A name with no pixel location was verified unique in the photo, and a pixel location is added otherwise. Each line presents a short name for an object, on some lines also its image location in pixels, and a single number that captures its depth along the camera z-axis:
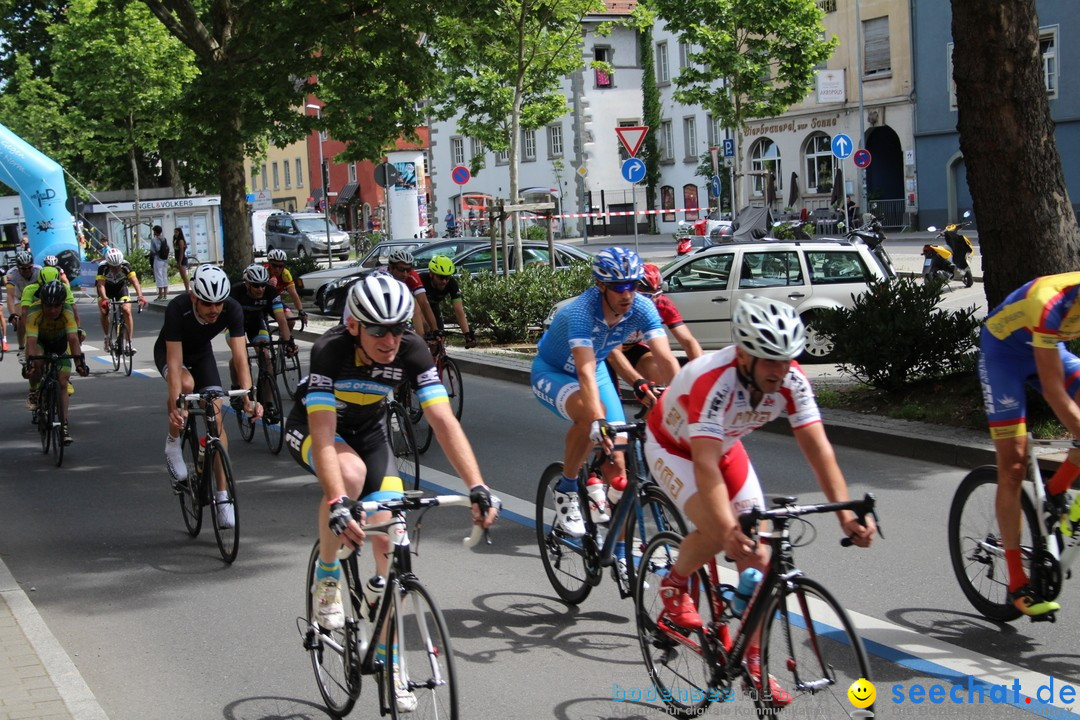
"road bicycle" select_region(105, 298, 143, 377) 18.05
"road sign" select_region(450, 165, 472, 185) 29.87
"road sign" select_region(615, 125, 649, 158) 19.30
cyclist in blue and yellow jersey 5.25
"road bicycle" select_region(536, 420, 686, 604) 5.45
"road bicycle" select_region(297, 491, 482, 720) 4.11
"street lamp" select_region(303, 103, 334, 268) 31.13
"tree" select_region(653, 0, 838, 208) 34.47
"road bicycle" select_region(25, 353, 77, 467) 11.17
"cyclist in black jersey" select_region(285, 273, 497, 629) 4.61
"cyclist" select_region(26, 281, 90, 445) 11.30
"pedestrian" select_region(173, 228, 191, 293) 31.88
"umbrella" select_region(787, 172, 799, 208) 47.44
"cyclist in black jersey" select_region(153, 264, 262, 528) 7.84
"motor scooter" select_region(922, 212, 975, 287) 23.36
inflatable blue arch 27.92
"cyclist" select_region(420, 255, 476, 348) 12.04
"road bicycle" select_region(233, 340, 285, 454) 11.59
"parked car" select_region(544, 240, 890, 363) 15.59
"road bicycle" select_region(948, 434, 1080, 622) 5.44
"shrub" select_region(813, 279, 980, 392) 11.27
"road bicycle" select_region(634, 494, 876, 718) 3.85
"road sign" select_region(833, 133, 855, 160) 35.25
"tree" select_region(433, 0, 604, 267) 21.00
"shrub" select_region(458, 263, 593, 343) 18.39
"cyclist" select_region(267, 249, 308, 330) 14.16
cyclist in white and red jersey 4.13
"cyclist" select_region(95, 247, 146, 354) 18.33
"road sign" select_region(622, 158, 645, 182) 21.41
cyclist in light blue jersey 6.14
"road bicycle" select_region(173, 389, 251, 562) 7.59
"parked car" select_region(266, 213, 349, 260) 50.62
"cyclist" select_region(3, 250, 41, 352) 14.66
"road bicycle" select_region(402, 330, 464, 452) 11.35
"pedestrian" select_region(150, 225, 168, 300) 32.03
